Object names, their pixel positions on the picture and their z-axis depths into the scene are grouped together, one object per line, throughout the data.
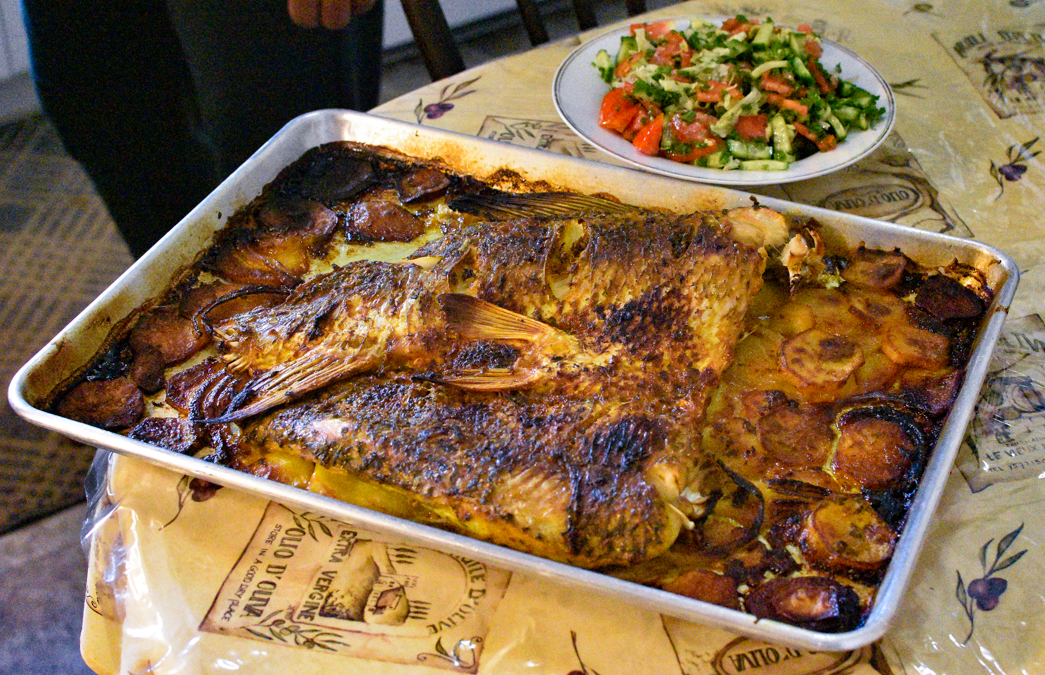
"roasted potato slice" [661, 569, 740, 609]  0.53
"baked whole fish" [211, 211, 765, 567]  0.55
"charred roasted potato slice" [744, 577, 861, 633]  0.51
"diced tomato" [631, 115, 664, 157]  0.75
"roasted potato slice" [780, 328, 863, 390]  0.61
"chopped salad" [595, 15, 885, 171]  0.75
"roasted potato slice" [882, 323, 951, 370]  0.62
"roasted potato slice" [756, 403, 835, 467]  0.58
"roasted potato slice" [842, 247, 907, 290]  0.65
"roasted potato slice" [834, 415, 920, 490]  0.57
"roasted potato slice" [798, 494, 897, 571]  0.54
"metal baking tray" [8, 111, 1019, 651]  0.50
